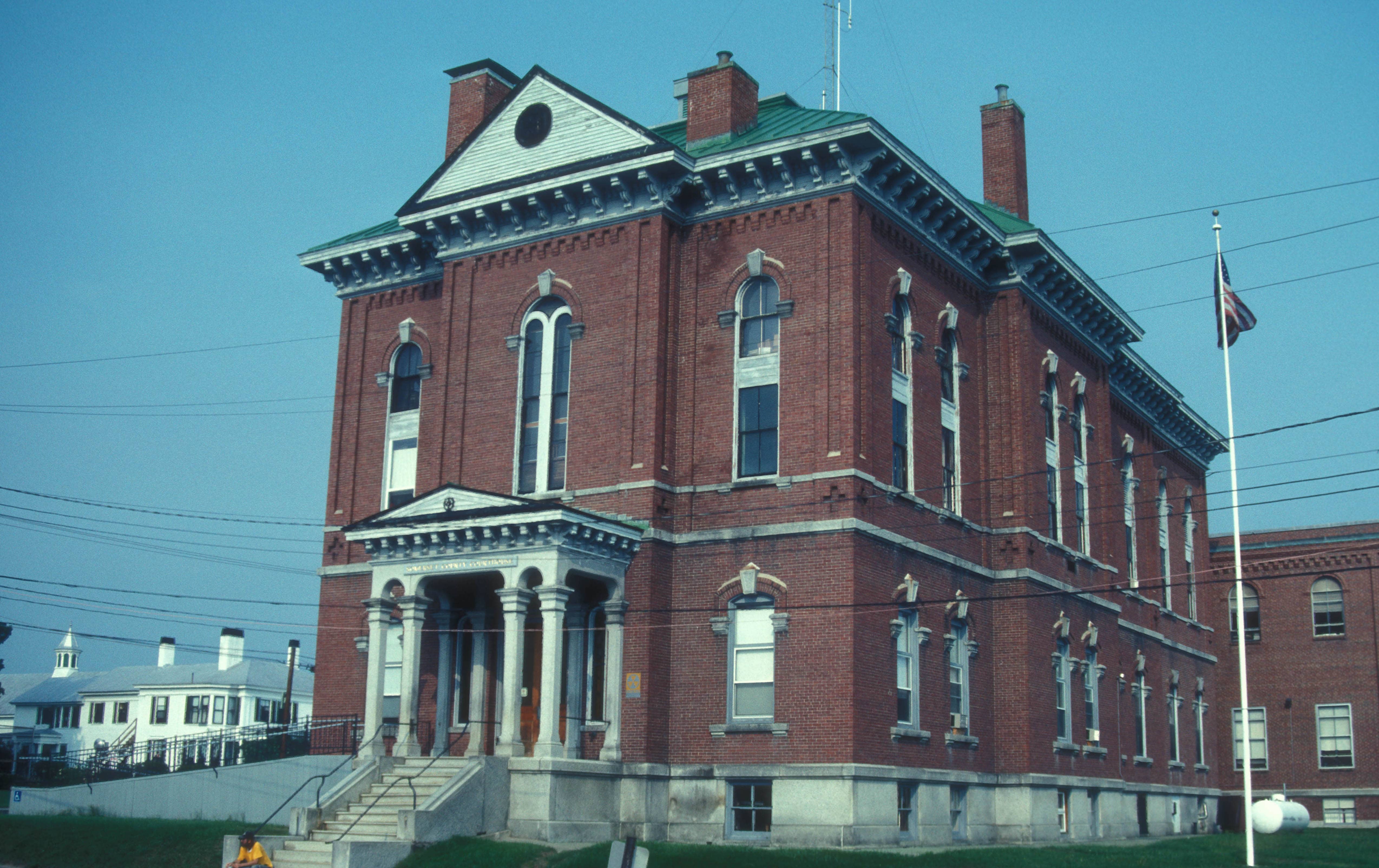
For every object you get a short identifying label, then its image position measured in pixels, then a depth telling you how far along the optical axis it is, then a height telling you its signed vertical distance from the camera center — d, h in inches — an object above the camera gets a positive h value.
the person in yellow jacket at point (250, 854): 850.1 -75.9
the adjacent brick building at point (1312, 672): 1972.2 +103.6
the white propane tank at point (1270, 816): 1168.2 -58.0
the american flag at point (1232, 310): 1151.6 +345.6
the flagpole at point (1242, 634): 967.0 +78.0
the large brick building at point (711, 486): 1033.5 +197.9
